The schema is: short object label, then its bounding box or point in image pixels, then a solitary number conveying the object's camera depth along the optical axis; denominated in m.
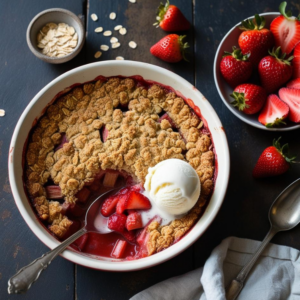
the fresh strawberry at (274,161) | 0.74
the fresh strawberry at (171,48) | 0.77
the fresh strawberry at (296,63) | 0.76
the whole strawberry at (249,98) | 0.75
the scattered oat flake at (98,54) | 0.80
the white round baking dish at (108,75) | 0.68
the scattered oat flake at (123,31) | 0.80
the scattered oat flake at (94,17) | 0.81
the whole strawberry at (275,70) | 0.75
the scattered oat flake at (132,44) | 0.80
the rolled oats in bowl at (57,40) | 0.78
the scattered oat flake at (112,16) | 0.81
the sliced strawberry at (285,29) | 0.76
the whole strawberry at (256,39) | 0.76
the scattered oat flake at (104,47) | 0.80
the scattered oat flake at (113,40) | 0.80
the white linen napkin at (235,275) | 0.72
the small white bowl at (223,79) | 0.76
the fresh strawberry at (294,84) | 0.76
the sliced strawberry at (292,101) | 0.75
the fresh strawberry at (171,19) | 0.78
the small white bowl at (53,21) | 0.77
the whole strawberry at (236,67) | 0.75
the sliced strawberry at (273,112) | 0.75
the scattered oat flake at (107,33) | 0.80
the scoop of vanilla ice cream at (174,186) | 0.69
